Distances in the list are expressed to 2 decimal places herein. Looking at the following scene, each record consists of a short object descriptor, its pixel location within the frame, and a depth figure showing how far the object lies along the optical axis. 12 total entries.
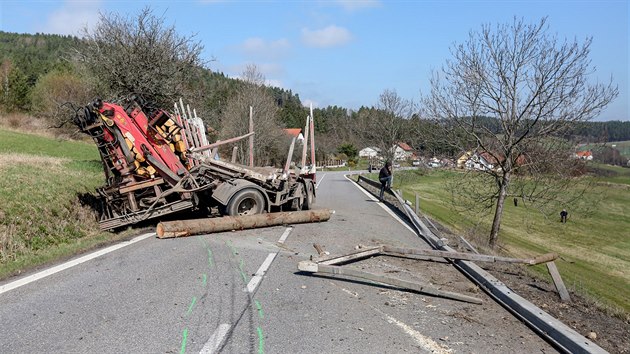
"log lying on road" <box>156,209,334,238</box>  9.94
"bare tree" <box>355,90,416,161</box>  42.16
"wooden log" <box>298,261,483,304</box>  6.43
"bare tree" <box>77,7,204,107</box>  18.61
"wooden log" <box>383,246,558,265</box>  7.15
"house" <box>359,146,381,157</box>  97.53
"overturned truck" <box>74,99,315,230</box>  10.77
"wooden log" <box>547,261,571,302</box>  6.80
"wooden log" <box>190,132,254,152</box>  12.14
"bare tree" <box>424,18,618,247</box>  15.38
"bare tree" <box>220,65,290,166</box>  37.59
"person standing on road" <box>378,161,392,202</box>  21.91
